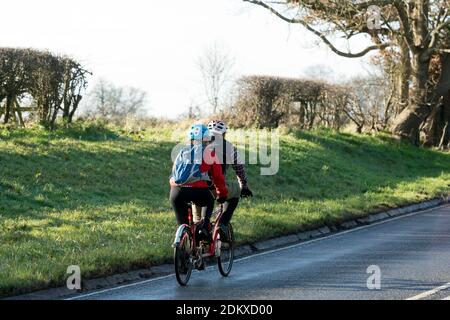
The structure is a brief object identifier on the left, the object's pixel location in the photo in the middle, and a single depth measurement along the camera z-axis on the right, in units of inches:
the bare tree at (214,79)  1225.9
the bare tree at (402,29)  1204.5
